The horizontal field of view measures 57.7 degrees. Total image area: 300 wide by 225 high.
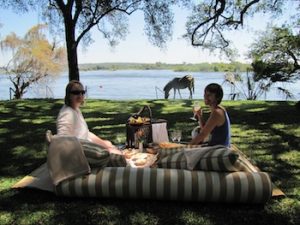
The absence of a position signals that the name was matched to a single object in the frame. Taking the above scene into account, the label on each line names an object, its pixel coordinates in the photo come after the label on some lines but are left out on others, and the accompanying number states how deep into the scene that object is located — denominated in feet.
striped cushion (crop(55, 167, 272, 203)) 9.19
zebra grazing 38.16
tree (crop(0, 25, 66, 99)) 62.41
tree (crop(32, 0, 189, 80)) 32.19
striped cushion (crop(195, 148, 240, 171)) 9.16
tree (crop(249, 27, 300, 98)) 39.84
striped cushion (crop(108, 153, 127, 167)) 10.28
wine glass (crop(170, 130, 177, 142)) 14.14
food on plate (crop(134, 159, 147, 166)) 11.51
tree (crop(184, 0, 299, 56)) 36.10
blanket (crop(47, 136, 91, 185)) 9.59
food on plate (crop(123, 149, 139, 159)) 12.36
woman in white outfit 11.10
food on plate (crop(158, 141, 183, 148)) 12.51
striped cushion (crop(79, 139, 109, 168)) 9.68
